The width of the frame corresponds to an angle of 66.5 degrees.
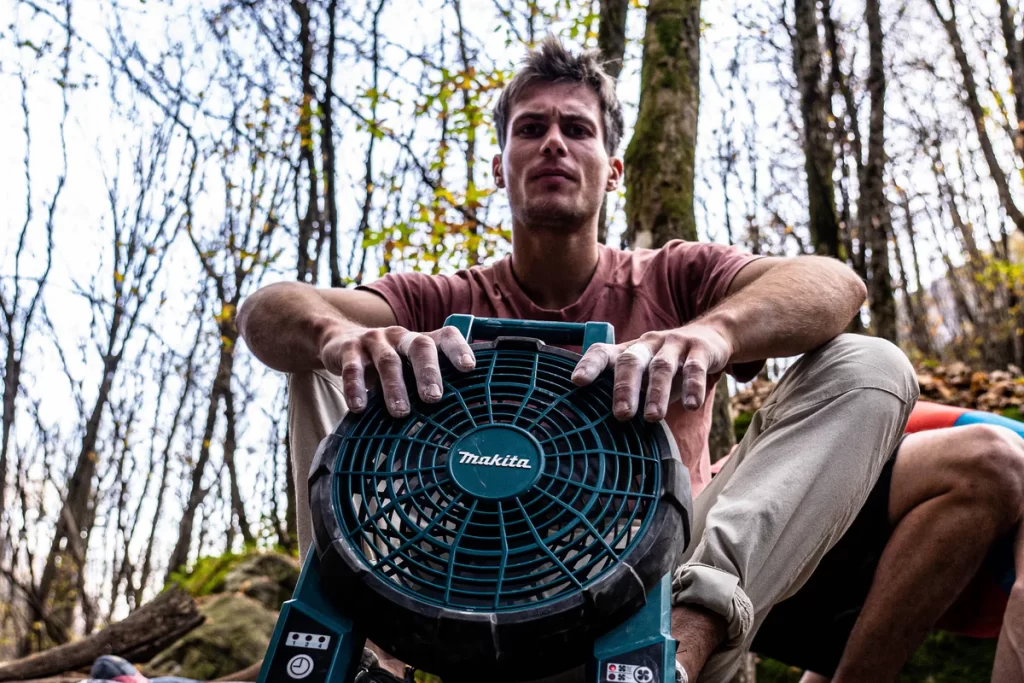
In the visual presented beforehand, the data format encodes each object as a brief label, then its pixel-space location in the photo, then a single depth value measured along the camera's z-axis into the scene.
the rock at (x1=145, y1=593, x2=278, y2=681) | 4.31
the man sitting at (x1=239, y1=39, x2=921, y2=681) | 1.36
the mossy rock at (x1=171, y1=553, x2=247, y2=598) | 5.63
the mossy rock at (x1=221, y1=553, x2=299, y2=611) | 5.36
